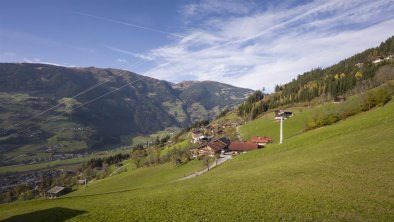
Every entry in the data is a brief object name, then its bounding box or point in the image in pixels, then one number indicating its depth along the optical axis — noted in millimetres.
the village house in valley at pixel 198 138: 179750
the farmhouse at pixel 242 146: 119188
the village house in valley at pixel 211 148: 122962
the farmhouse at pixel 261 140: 124250
